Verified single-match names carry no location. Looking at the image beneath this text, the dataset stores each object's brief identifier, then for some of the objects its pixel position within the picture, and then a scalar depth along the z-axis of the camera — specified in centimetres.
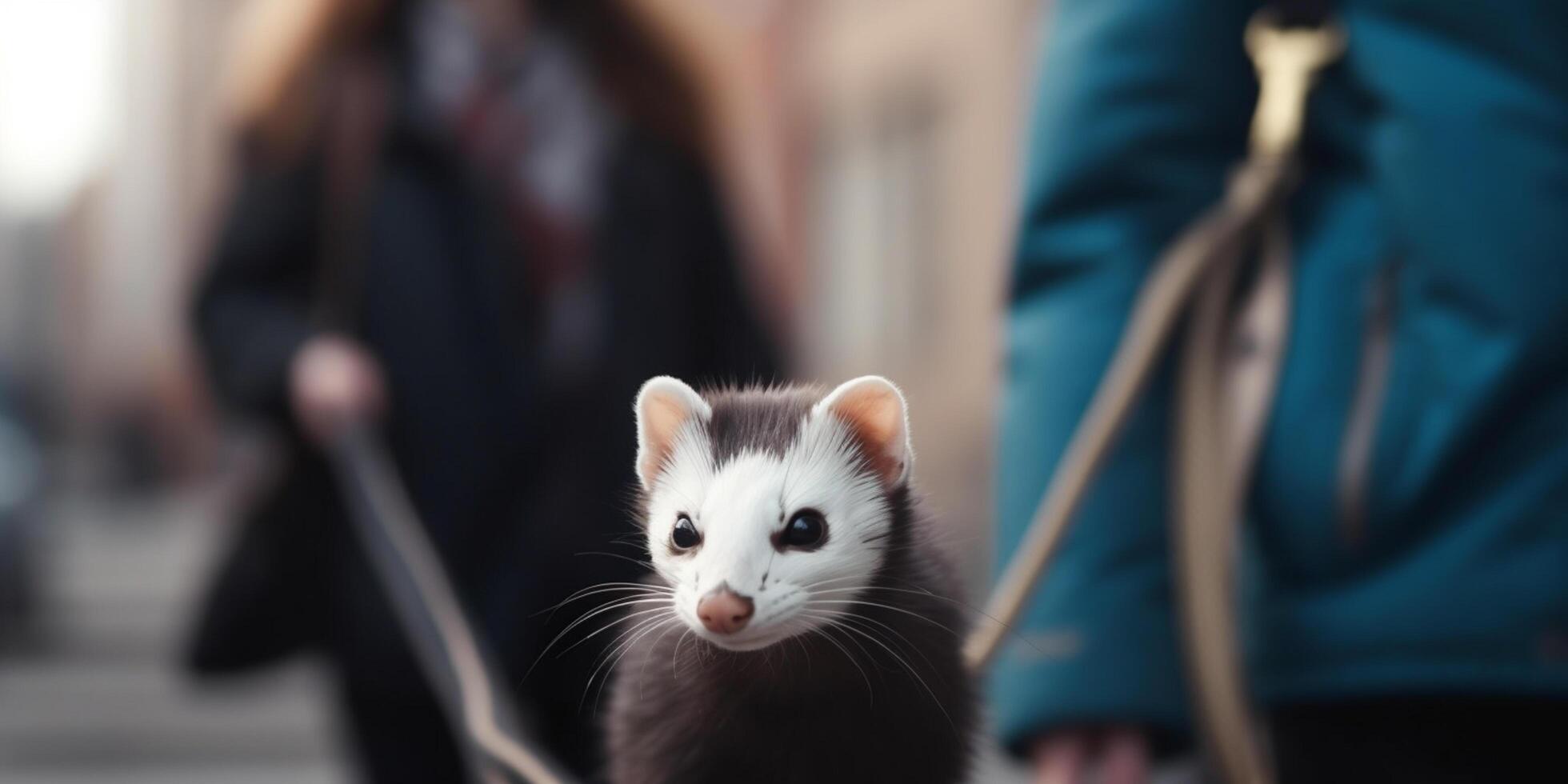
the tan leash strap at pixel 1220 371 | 108
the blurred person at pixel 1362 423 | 121
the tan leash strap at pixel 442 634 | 81
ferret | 69
